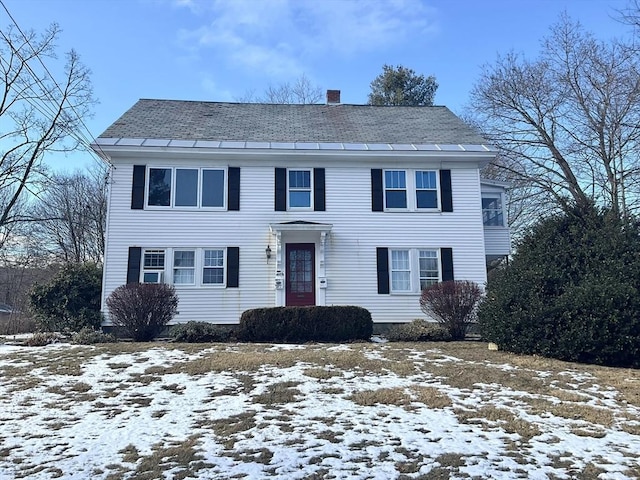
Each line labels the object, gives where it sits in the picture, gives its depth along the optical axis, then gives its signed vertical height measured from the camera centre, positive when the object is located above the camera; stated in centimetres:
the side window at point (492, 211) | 1617 +292
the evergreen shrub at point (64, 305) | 1297 +8
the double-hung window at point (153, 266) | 1394 +112
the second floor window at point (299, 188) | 1474 +339
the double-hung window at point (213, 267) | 1412 +108
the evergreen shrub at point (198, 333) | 1096 -57
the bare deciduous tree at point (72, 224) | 2712 +446
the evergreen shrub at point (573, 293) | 815 +16
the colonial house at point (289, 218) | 1405 +248
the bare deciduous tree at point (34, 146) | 1994 +648
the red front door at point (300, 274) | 1441 +90
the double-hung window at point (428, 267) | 1455 +107
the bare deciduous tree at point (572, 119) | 1845 +709
